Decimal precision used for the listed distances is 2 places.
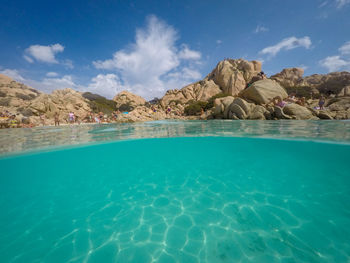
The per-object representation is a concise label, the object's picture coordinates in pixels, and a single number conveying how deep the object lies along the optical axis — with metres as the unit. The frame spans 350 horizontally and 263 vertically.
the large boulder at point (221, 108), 29.38
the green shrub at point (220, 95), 57.24
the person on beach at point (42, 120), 29.27
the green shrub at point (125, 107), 87.28
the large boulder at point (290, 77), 64.12
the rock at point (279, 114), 20.94
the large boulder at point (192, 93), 64.00
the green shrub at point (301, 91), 50.15
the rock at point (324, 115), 19.89
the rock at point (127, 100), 94.32
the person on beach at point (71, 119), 32.21
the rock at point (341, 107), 19.82
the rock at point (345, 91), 37.62
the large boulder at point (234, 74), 60.00
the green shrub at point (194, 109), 47.54
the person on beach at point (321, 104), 26.40
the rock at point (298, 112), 20.51
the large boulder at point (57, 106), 38.16
